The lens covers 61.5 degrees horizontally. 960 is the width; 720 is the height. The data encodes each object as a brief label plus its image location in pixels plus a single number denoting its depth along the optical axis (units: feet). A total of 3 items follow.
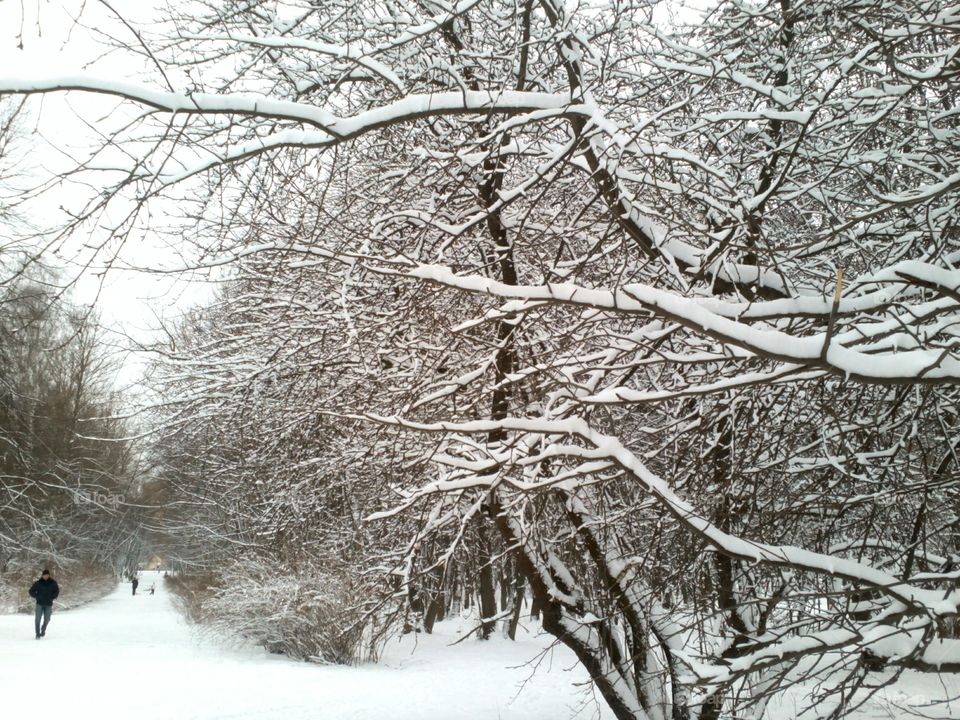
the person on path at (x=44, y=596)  59.47
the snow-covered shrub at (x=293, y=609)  47.60
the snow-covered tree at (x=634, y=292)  9.44
